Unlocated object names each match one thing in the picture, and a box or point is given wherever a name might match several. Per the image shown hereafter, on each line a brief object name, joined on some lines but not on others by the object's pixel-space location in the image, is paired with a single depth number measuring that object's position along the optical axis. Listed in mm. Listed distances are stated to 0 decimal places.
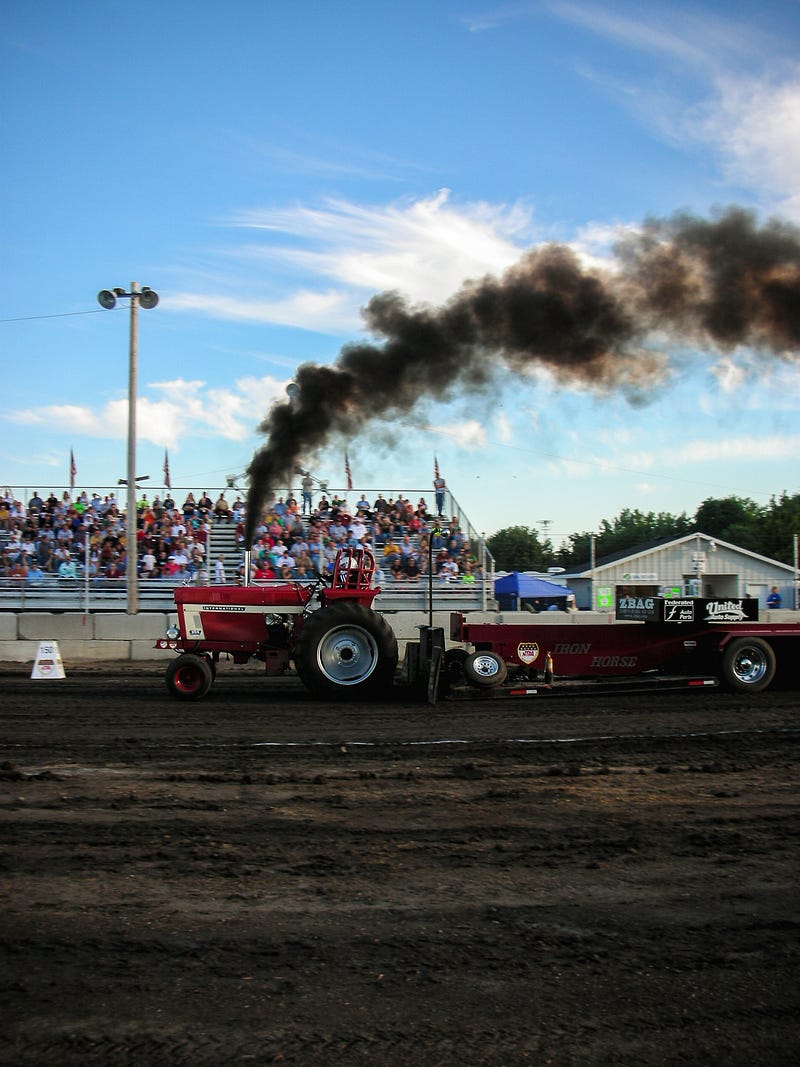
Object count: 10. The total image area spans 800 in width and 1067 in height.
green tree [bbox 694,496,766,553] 69375
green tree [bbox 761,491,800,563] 53881
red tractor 11172
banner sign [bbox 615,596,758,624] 11852
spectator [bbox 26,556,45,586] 18375
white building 16875
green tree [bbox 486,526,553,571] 76062
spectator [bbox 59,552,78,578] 18375
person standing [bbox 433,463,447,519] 18688
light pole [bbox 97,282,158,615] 18484
